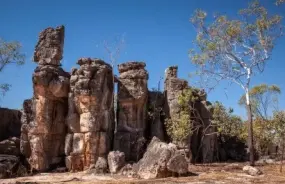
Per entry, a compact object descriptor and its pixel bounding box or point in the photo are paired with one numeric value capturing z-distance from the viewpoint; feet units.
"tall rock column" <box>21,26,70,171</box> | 77.30
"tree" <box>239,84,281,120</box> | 95.04
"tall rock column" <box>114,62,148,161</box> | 80.84
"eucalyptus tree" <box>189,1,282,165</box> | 71.92
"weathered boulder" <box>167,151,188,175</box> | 52.34
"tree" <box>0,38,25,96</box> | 105.60
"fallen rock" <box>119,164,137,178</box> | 55.79
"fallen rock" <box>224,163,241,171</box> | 67.15
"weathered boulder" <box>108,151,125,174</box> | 63.36
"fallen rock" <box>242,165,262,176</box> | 55.21
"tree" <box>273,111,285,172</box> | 74.51
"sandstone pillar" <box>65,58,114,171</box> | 74.64
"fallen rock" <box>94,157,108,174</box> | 64.84
